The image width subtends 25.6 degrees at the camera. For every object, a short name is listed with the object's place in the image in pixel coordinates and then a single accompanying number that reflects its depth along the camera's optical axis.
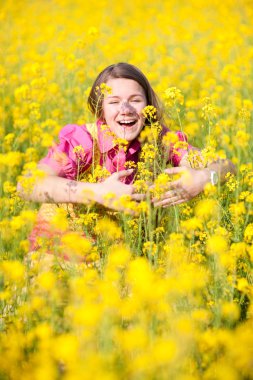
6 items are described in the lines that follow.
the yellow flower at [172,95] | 2.60
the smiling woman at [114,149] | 2.44
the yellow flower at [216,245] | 1.74
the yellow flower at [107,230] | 2.22
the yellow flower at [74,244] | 1.76
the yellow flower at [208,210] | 2.05
